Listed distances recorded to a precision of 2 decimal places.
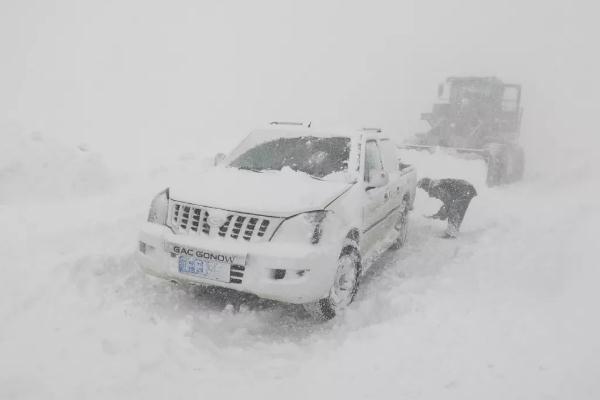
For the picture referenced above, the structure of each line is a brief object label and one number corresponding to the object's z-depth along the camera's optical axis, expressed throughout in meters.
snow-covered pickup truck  3.81
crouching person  7.13
